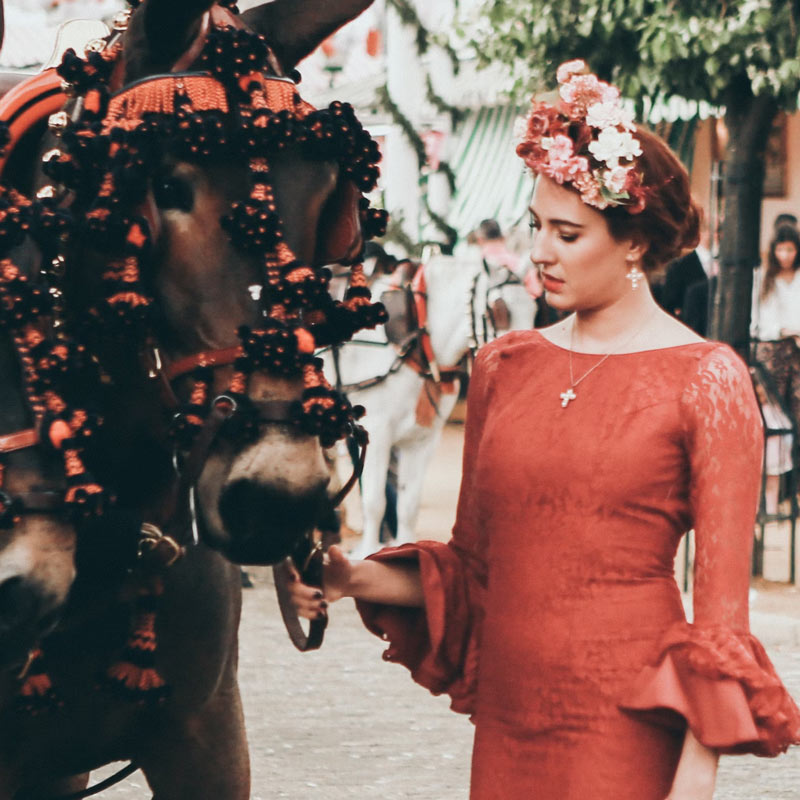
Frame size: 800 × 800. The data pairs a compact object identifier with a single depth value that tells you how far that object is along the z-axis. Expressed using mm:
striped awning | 18875
